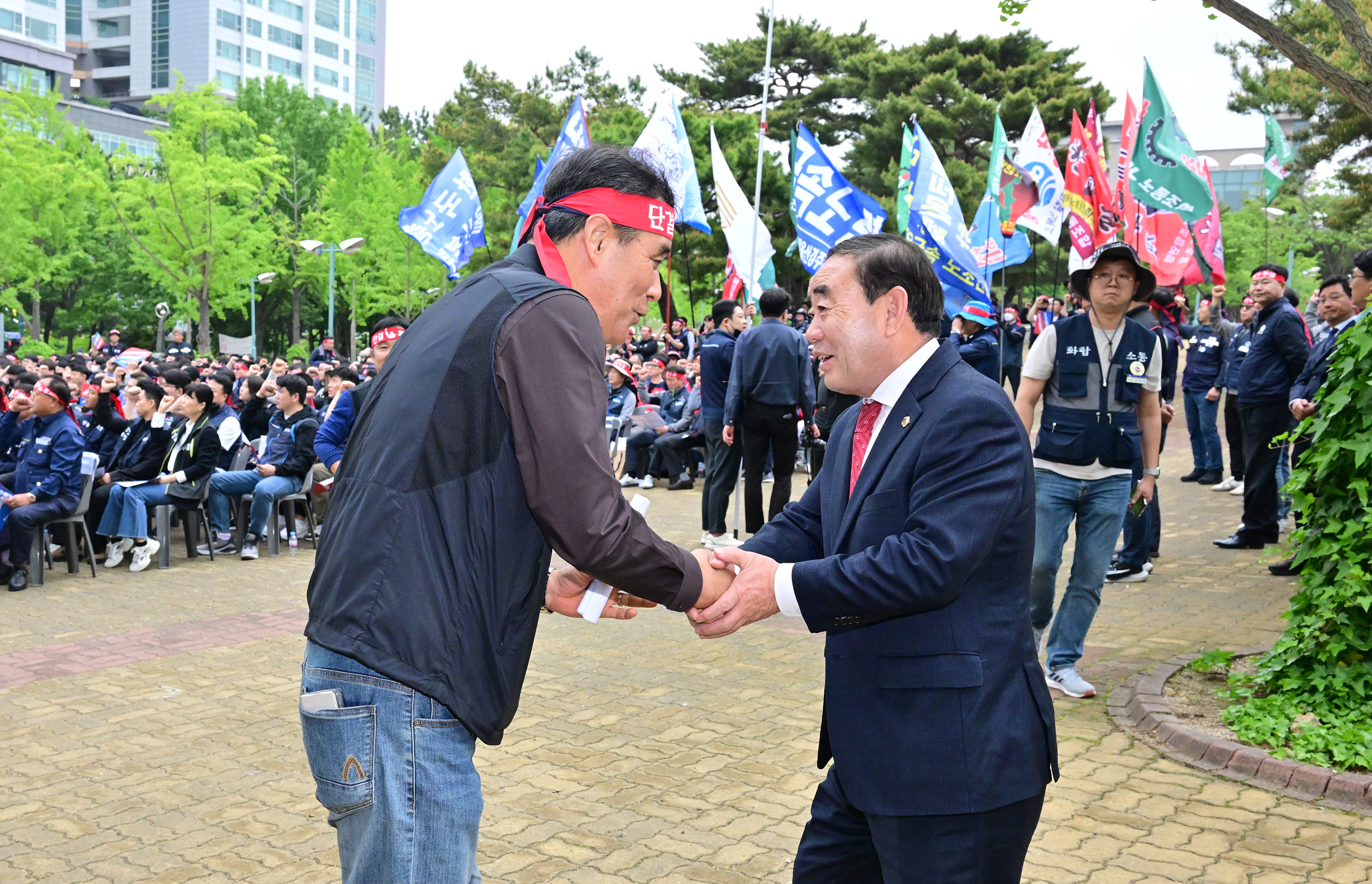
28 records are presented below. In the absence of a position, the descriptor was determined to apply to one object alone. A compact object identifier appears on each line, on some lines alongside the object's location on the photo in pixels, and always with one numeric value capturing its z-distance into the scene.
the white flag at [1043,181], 17.17
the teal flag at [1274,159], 19.83
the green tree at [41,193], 35.69
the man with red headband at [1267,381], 9.75
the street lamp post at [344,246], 28.80
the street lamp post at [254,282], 39.00
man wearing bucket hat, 5.74
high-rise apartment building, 89.50
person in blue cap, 12.54
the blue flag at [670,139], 13.12
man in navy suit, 2.34
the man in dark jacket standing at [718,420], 10.74
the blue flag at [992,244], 16.19
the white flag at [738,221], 13.85
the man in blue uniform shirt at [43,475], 9.27
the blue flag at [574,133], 15.37
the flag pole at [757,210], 10.77
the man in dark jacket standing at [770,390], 10.02
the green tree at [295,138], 50.34
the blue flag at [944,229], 12.80
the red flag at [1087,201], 17.28
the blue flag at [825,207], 12.55
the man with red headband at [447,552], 2.09
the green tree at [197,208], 36.31
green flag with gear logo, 15.63
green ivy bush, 5.14
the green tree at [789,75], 38.06
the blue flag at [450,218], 17.52
